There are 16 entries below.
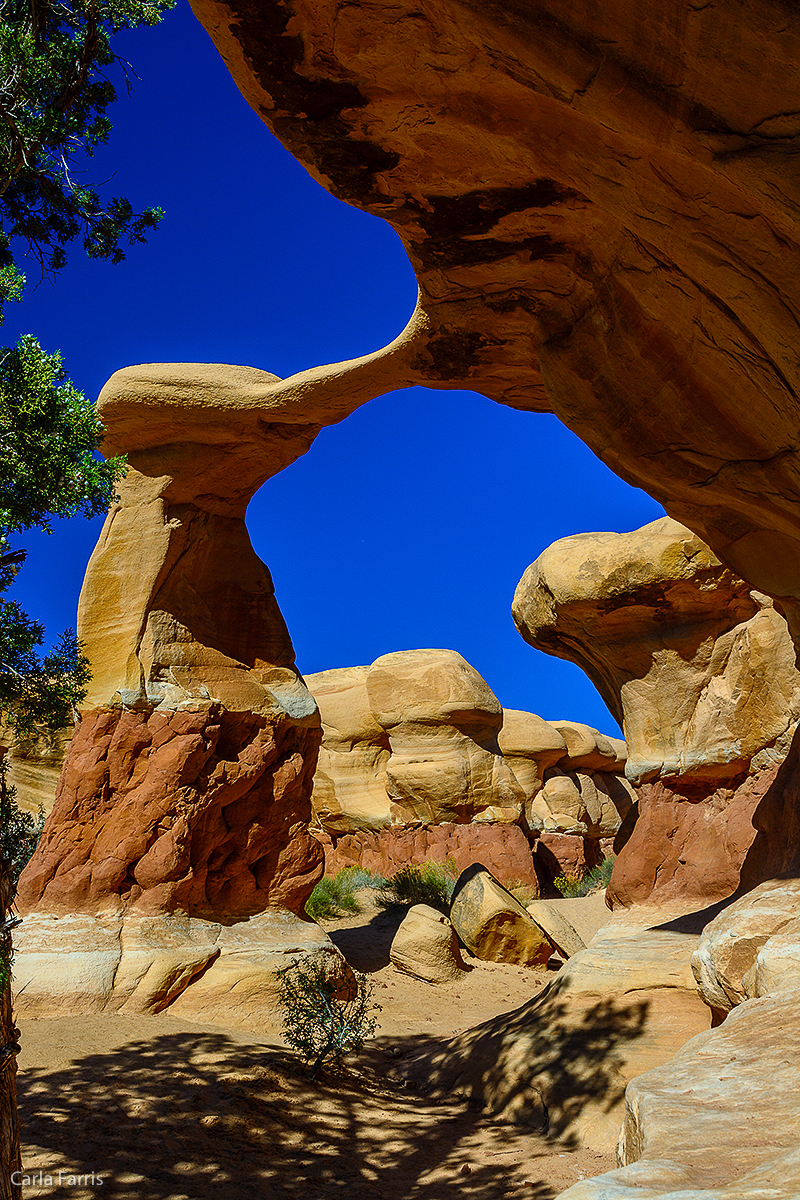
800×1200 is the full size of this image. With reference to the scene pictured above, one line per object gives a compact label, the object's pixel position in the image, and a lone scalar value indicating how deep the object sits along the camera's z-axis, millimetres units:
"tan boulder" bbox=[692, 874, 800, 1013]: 3984
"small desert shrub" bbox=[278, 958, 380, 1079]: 6902
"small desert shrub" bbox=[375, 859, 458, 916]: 15373
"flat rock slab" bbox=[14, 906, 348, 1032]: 7648
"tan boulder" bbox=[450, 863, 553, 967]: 11828
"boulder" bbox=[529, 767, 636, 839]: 24000
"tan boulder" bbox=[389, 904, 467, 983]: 10797
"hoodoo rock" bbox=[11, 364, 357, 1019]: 8539
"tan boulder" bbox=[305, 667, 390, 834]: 21641
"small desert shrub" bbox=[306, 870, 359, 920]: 14594
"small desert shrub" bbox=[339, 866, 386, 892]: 17545
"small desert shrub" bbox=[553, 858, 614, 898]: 19152
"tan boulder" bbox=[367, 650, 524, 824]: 19188
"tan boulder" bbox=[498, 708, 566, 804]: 25766
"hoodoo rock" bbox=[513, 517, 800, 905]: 8062
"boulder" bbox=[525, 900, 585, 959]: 12070
